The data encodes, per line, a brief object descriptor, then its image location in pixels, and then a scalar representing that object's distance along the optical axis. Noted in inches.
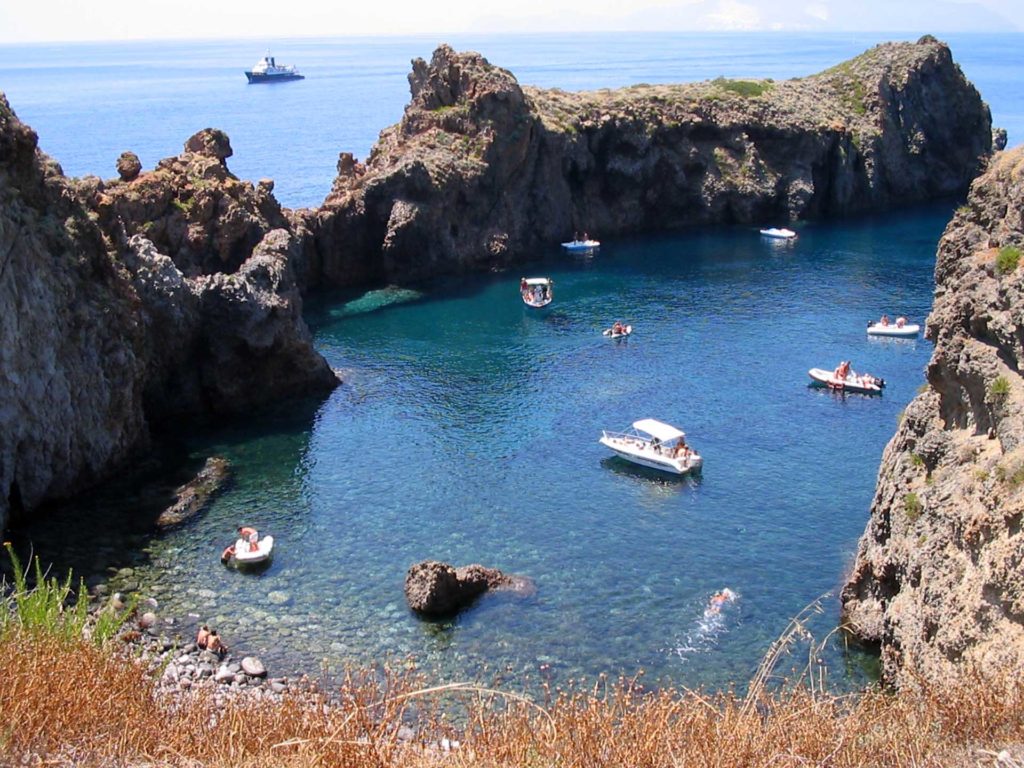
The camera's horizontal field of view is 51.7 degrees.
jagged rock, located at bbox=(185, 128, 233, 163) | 3090.6
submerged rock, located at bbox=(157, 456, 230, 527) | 1795.0
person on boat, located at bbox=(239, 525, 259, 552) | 1641.2
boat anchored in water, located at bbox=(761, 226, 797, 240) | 4264.3
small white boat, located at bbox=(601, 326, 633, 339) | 2933.1
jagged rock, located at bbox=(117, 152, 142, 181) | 2824.8
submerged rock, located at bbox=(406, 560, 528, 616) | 1476.4
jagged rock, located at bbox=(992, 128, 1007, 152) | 5344.5
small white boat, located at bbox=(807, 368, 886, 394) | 2449.4
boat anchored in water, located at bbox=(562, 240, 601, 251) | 4101.9
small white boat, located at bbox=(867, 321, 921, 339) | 2898.6
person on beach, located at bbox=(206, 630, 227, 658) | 1382.9
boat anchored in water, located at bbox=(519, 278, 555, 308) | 3287.4
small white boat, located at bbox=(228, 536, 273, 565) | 1615.4
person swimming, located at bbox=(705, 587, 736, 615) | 1488.7
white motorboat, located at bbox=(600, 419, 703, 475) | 1998.0
